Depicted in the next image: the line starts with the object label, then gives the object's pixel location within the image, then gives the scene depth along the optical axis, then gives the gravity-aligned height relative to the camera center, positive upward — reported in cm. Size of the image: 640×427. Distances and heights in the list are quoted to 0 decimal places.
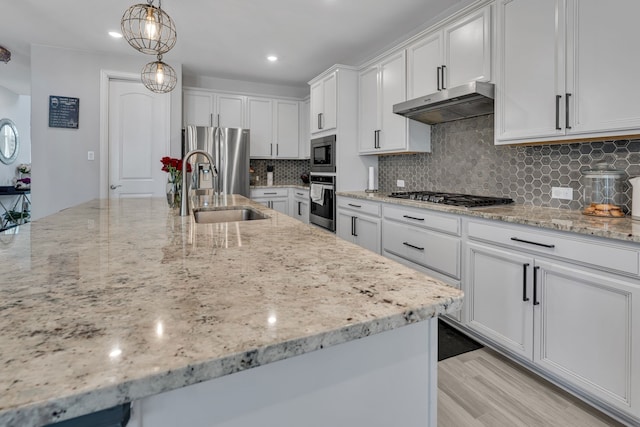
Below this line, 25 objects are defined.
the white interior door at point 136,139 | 418 +79
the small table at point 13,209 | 582 -15
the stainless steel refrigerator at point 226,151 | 443 +70
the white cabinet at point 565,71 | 167 +75
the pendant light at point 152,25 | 187 +100
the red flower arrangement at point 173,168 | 229 +24
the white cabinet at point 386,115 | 322 +94
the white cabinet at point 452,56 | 239 +117
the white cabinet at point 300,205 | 491 -3
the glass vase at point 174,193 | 221 +6
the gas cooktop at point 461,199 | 234 +4
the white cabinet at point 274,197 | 507 +9
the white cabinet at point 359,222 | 320 -19
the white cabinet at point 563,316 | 144 -56
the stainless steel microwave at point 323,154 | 394 +60
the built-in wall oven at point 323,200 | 397 +4
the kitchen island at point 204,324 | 40 -19
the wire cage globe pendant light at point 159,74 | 259 +98
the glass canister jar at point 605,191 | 182 +8
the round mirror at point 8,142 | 608 +111
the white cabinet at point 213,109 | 473 +134
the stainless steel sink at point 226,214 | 218 -8
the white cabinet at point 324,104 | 394 +121
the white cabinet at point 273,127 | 513 +118
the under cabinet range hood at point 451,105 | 231 +77
